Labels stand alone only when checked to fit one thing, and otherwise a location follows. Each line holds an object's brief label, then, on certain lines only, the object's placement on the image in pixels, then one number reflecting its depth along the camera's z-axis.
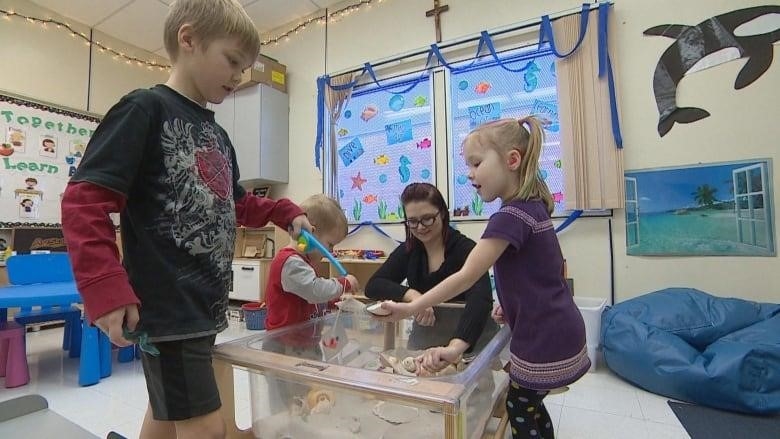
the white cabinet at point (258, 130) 3.49
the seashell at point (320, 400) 0.79
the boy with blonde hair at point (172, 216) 0.56
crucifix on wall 2.97
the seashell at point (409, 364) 0.87
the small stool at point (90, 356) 1.83
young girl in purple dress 0.84
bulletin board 3.07
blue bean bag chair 1.46
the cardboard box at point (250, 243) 3.62
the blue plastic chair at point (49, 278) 2.23
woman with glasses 1.13
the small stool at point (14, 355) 1.81
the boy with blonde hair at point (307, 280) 1.09
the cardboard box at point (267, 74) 3.44
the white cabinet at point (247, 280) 3.27
